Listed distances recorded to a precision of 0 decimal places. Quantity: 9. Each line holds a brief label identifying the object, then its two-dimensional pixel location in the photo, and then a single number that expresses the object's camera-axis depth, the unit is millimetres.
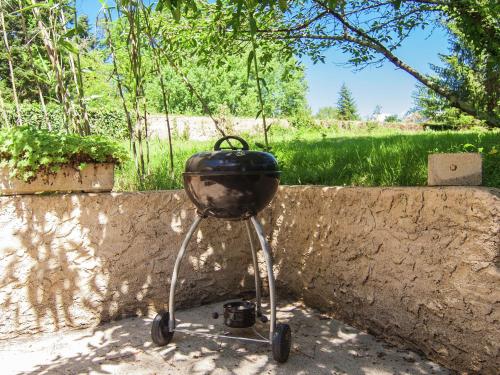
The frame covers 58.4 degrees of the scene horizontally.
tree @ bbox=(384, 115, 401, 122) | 35438
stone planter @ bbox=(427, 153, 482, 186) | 2150
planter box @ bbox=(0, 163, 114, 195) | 2709
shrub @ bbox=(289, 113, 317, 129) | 9227
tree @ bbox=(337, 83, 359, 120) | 44969
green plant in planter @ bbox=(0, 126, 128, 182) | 2609
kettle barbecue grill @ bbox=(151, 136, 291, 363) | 2186
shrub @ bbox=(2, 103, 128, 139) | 7480
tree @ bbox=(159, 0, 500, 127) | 4092
